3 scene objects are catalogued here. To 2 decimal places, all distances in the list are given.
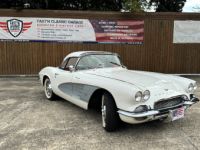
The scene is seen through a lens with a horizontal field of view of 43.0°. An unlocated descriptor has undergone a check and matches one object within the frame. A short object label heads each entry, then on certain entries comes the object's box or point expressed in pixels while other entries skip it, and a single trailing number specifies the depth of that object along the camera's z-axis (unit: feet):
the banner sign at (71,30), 35.37
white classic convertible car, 12.86
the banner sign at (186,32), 36.88
